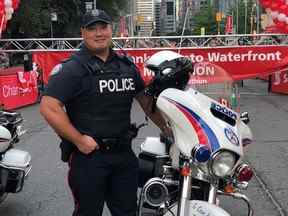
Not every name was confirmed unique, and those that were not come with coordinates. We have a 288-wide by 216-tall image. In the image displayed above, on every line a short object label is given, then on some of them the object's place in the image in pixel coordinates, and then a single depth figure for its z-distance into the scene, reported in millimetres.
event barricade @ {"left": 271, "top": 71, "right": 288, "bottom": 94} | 16911
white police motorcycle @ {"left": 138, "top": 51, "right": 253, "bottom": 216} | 3072
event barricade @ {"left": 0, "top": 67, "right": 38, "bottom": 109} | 14211
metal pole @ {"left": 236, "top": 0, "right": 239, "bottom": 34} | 71750
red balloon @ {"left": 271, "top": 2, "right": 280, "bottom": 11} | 15844
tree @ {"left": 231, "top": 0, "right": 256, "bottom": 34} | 72675
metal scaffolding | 16844
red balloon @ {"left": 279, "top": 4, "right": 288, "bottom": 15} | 15680
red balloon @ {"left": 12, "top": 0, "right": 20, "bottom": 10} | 14956
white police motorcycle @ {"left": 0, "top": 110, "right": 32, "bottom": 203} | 4895
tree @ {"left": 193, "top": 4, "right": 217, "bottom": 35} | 79125
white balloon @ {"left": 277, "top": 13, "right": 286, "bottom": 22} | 15822
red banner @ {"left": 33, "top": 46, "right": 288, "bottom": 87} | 16109
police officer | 3365
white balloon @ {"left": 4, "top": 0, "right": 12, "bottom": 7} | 14458
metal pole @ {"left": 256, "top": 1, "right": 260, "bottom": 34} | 56081
